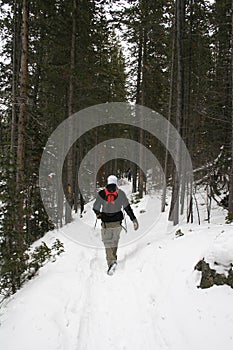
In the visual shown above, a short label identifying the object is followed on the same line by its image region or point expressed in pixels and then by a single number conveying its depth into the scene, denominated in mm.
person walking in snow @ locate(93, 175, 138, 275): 7258
